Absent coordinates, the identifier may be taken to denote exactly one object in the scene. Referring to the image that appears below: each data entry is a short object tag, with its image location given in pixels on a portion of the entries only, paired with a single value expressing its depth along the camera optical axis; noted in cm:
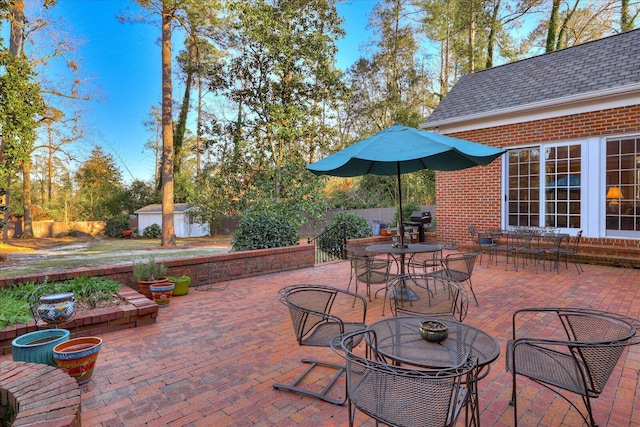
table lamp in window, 698
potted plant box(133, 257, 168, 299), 513
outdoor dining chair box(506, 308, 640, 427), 185
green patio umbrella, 366
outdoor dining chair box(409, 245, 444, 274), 494
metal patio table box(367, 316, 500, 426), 190
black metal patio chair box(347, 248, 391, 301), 470
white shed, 1980
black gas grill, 1001
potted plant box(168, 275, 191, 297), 541
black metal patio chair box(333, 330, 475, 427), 154
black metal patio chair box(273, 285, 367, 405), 254
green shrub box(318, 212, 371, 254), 938
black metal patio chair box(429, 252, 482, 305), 437
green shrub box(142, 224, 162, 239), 1959
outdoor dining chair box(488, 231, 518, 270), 767
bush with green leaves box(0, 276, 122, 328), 370
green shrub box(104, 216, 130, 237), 2053
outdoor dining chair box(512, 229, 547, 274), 683
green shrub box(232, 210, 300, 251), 743
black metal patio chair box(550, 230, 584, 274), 661
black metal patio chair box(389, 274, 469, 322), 314
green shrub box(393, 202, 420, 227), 1289
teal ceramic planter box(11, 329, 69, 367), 273
